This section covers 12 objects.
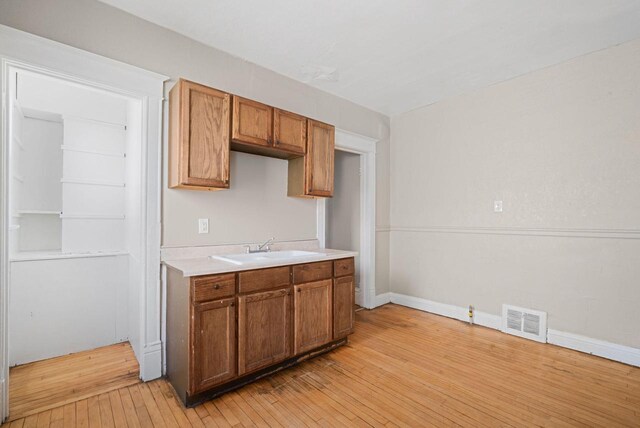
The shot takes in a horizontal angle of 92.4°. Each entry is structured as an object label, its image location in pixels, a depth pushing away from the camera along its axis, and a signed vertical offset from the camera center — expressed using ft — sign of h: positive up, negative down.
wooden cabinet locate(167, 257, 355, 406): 6.23 -2.50
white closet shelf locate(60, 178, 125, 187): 9.04 +1.03
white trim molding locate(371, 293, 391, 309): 13.15 -3.64
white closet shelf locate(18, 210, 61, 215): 8.96 +0.10
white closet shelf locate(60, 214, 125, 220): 9.05 -0.01
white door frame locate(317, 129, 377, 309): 12.97 -0.29
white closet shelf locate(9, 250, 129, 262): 8.04 -1.11
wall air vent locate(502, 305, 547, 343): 9.57 -3.43
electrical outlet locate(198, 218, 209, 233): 8.23 -0.25
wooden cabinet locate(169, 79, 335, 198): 7.11 +2.14
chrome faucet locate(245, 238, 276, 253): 9.14 -0.97
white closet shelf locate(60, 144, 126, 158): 9.01 +1.97
